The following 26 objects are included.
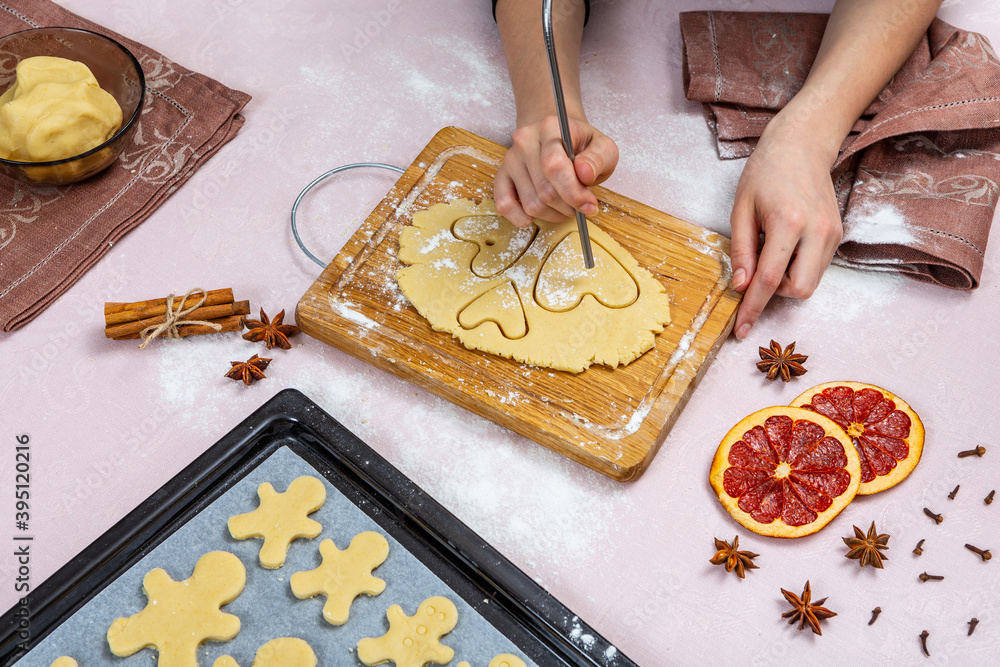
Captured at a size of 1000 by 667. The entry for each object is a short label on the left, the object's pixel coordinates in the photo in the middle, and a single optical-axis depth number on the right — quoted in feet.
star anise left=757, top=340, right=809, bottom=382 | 2.79
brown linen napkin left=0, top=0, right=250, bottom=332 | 2.98
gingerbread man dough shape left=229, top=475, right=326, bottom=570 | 2.57
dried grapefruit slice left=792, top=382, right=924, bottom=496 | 2.66
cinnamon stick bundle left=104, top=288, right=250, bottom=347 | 2.87
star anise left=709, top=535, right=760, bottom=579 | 2.59
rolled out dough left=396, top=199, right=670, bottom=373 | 2.77
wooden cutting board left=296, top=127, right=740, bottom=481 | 2.71
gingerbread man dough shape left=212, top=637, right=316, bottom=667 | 2.47
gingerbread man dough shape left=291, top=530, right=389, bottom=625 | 2.52
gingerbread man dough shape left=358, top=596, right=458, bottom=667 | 2.47
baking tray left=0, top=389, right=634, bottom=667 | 2.49
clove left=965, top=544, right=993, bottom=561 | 2.58
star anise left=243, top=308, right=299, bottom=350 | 2.88
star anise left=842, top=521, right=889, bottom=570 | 2.58
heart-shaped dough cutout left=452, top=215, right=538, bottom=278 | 2.90
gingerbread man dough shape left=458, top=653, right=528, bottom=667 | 2.46
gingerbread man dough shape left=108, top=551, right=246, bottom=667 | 2.48
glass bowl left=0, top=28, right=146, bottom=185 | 3.07
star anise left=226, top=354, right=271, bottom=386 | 2.83
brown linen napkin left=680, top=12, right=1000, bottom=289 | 2.89
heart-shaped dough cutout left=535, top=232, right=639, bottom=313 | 2.83
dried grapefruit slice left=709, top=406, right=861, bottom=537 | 2.62
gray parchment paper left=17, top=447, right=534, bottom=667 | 2.49
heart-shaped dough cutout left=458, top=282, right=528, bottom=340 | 2.80
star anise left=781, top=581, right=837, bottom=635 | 2.53
